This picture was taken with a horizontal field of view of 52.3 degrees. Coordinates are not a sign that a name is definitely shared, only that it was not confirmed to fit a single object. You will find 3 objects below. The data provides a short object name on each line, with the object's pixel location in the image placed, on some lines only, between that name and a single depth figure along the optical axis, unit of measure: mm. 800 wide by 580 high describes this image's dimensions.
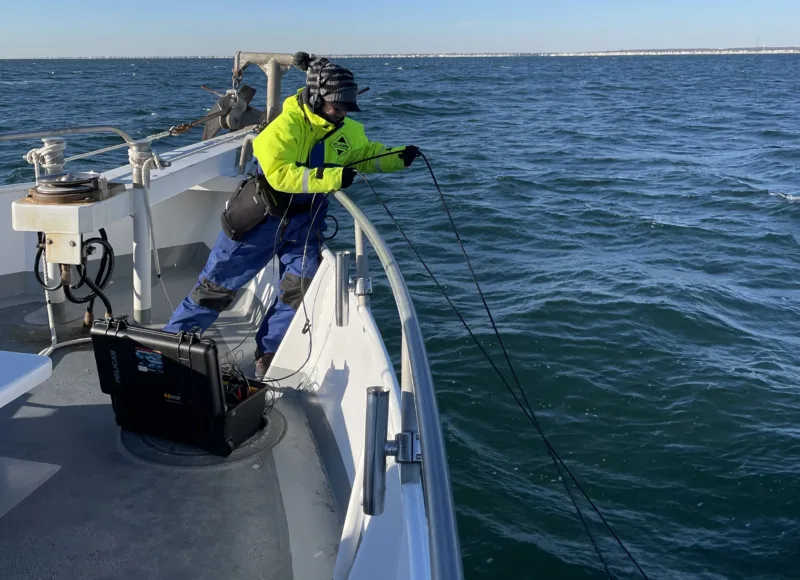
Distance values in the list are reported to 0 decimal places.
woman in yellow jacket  3404
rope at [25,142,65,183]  4145
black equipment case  2852
